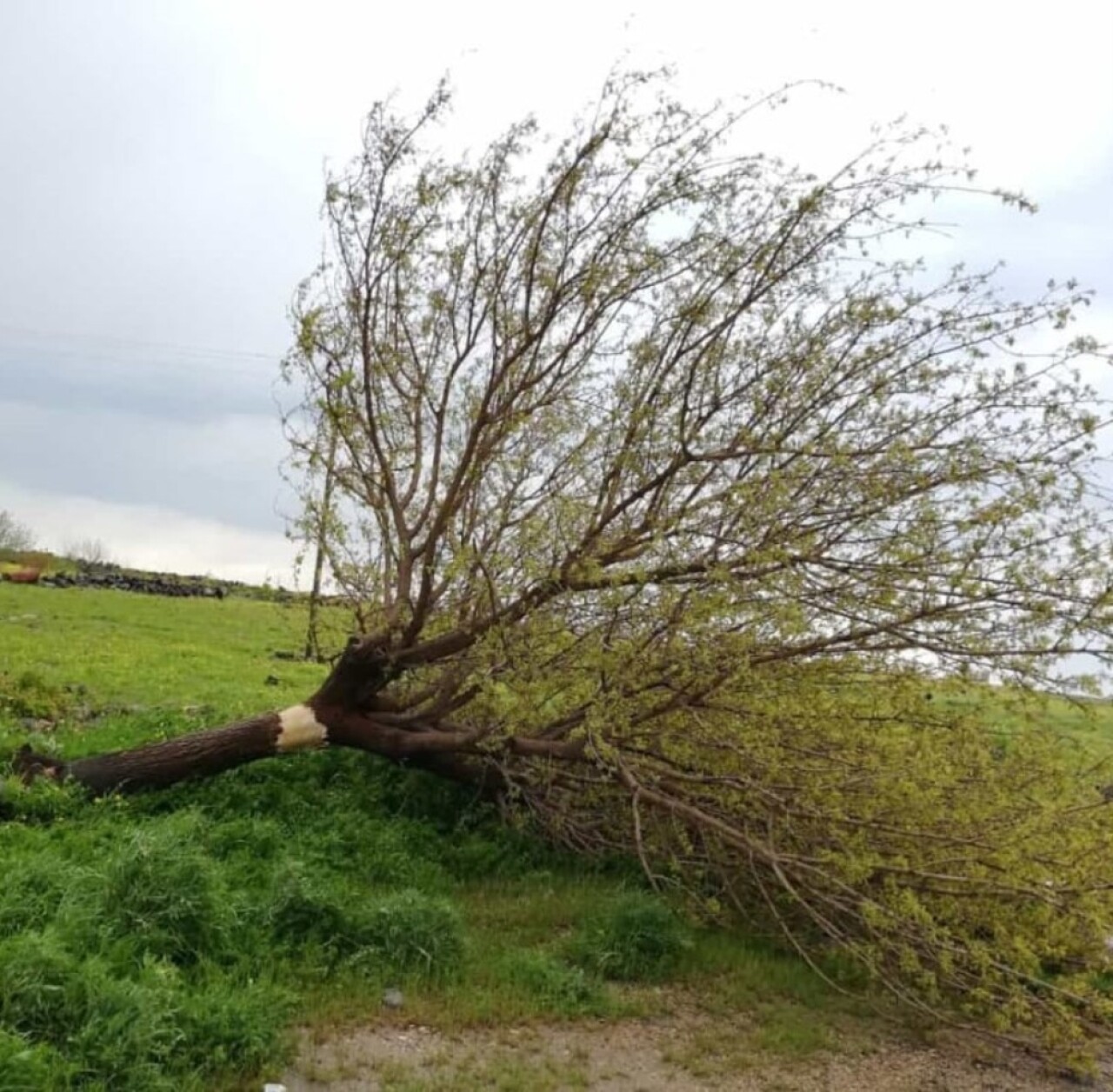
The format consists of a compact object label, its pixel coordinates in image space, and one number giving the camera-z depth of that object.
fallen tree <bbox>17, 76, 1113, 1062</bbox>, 5.79
